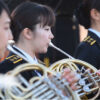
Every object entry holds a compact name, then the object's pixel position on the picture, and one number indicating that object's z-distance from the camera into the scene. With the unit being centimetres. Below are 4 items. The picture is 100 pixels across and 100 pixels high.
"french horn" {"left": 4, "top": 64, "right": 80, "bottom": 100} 425
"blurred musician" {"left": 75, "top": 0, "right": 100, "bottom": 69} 597
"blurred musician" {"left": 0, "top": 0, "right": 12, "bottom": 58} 469
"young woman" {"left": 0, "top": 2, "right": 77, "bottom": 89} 536
